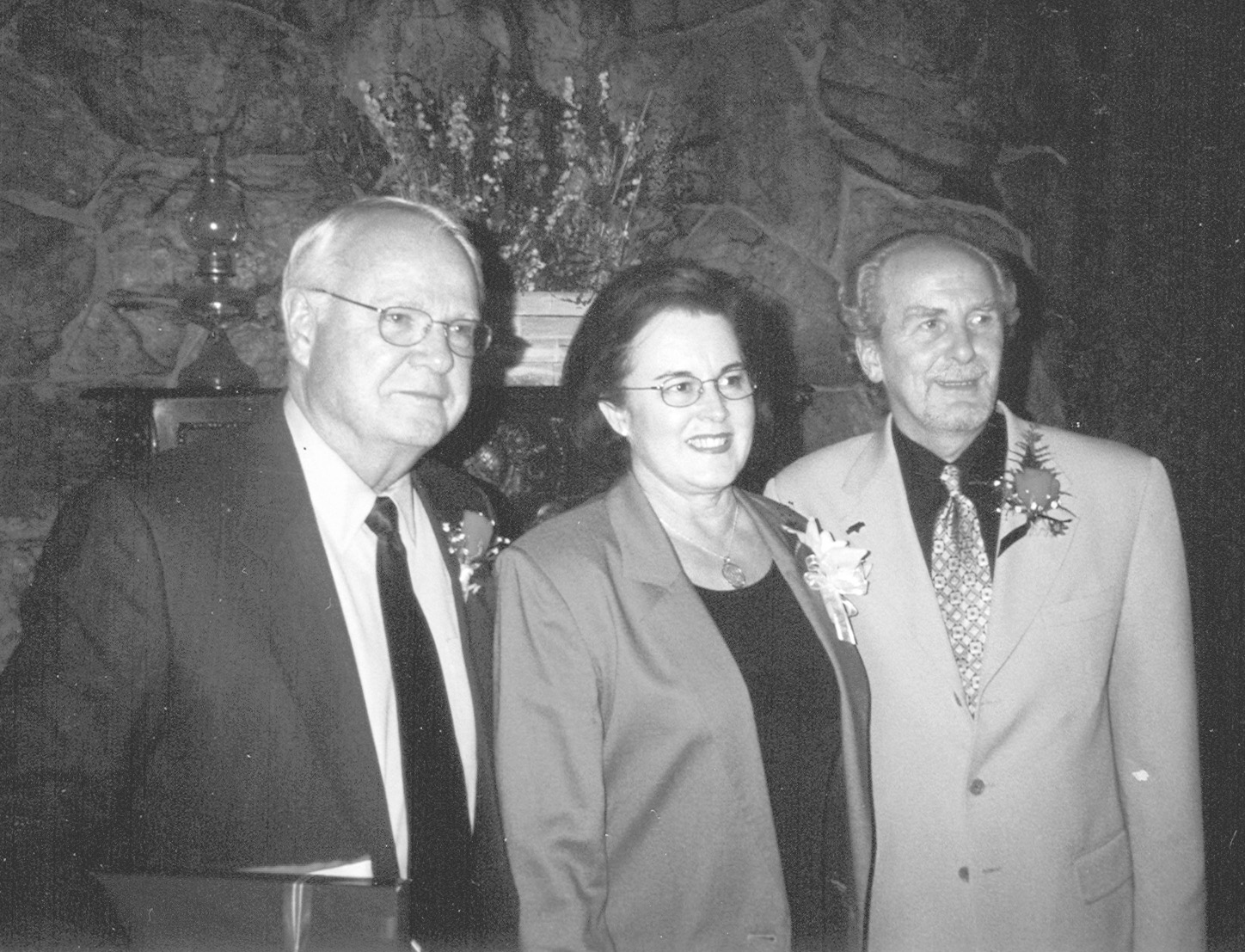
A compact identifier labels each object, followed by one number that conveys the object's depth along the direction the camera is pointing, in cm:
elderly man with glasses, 142
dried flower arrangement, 318
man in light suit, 200
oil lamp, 298
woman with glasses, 175
